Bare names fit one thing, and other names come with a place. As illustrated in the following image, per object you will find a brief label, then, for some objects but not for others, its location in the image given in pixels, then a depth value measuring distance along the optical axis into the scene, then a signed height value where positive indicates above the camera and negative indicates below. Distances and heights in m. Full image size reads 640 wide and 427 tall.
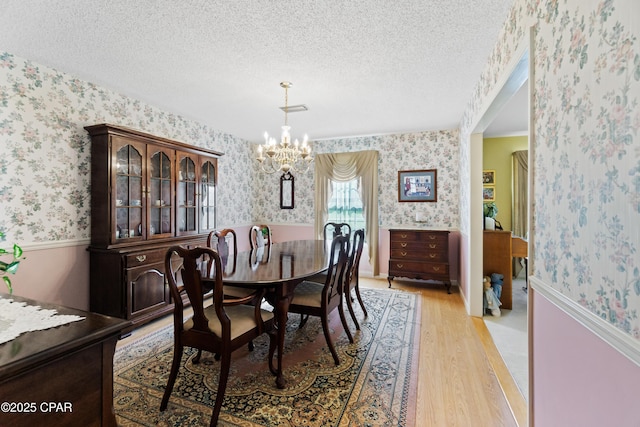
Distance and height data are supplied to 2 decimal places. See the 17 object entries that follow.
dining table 2.00 -0.45
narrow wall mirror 5.71 +0.42
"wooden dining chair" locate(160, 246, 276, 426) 1.70 -0.72
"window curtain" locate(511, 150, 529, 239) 4.73 +0.31
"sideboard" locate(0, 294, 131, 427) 0.82 -0.50
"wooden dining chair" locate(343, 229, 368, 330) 2.94 -0.58
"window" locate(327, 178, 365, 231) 5.30 +0.15
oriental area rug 1.75 -1.20
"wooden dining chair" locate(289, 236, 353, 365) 2.38 -0.73
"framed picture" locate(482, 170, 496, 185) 4.97 +0.59
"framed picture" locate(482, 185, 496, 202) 4.99 +0.32
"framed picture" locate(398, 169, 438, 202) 4.78 +0.44
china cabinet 2.86 -0.04
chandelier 2.95 +0.64
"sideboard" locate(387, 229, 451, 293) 4.28 -0.63
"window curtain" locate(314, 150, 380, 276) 5.06 +0.58
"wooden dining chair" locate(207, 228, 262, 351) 2.27 -0.44
